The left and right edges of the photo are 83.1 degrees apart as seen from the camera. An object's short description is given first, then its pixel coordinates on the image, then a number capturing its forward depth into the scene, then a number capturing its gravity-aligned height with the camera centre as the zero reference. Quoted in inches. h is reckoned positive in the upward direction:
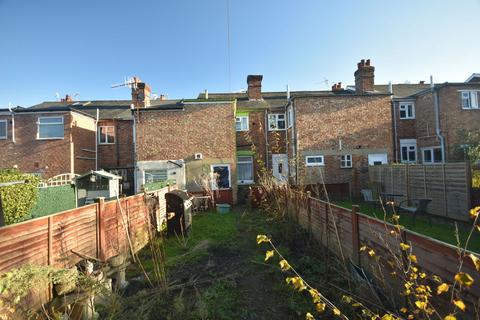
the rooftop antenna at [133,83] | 807.5 +259.3
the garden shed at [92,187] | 465.7 -31.4
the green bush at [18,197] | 376.2 -37.6
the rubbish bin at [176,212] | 354.3 -60.5
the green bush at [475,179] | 395.9 -33.8
